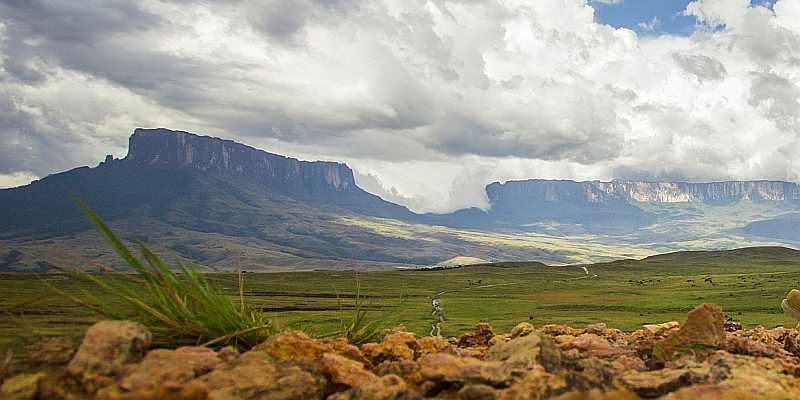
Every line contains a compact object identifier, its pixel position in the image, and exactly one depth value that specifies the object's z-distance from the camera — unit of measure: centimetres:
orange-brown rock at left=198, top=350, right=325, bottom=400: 594
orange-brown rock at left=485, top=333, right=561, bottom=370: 728
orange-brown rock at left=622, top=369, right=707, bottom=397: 660
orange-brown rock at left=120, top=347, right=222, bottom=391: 566
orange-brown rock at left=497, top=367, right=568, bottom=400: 609
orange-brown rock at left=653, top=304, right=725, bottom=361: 888
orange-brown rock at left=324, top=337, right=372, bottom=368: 829
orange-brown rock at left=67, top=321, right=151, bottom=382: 586
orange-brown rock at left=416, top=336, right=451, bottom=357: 951
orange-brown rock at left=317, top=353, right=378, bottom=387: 712
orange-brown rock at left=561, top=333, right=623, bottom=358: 945
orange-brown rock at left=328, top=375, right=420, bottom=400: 629
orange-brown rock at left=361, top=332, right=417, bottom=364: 883
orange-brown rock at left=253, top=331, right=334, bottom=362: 745
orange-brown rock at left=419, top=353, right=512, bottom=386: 688
